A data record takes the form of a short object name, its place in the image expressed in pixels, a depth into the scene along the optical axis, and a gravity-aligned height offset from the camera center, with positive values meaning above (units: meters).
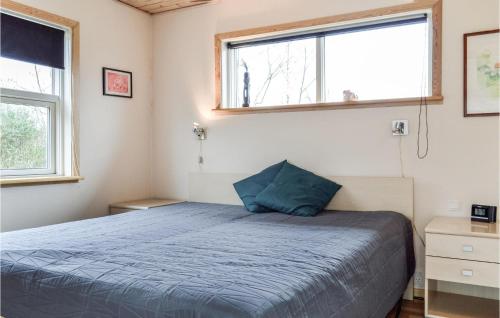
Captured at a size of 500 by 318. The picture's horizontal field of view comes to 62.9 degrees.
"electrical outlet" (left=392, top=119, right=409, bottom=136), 3.06 +0.18
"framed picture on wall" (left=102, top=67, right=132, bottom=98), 3.77 +0.67
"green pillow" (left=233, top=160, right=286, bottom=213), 3.41 -0.27
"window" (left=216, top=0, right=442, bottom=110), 3.13 +0.77
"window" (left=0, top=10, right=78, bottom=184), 3.06 +0.43
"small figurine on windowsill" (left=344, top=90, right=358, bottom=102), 3.30 +0.45
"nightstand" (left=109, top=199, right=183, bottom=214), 3.61 -0.47
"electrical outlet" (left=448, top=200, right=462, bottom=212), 2.92 -0.39
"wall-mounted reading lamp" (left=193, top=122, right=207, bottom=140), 3.96 +0.20
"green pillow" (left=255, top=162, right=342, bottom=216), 3.08 -0.32
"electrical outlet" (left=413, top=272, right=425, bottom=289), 3.03 -0.96
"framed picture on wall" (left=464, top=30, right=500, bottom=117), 2.80 +0.54
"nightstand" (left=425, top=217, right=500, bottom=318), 2.38 -0.66
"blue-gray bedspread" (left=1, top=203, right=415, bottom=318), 1.36 -0.47
